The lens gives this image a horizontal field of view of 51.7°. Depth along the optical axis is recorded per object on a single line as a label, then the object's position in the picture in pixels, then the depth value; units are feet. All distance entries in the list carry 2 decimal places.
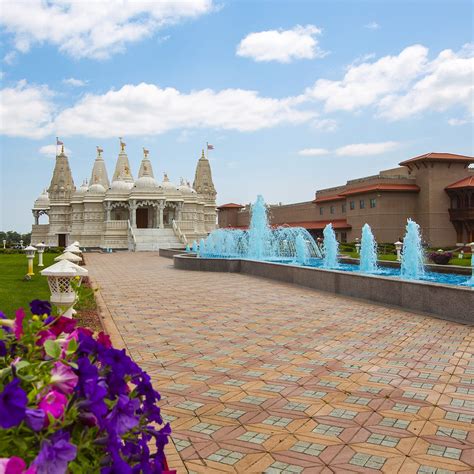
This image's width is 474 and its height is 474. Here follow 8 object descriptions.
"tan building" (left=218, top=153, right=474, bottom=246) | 123.54
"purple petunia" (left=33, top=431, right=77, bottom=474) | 3.95
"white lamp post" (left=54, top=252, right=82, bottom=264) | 35.18
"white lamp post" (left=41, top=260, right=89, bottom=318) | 26.68
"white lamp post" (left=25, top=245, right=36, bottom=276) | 54.59
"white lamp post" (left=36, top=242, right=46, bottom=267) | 68.64
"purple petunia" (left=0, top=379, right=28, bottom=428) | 4.02
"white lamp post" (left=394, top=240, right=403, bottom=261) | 75.78
